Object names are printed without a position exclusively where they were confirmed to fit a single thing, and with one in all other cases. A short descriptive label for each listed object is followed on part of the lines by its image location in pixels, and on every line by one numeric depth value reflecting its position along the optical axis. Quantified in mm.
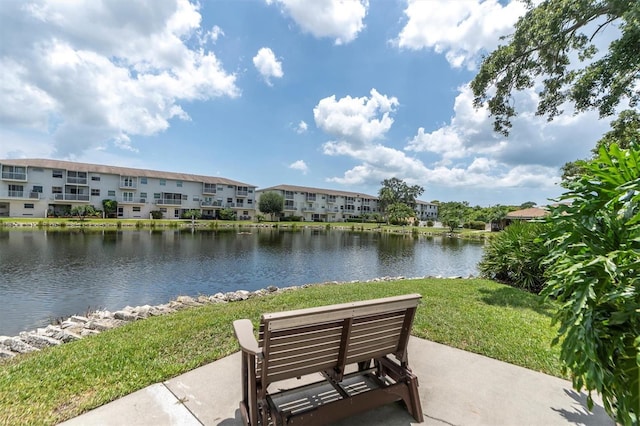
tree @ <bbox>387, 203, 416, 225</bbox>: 69375
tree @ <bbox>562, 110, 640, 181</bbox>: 10219
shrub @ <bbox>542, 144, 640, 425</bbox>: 1851
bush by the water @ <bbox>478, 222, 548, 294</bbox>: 9477
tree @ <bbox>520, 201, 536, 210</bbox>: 85050
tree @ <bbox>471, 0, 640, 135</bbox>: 8539
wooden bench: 2127
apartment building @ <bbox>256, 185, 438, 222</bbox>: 70625
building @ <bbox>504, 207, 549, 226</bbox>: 45406
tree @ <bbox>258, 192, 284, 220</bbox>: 60781
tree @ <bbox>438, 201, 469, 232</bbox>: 57031
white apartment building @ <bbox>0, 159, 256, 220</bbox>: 41719
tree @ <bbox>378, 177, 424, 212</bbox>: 79375
